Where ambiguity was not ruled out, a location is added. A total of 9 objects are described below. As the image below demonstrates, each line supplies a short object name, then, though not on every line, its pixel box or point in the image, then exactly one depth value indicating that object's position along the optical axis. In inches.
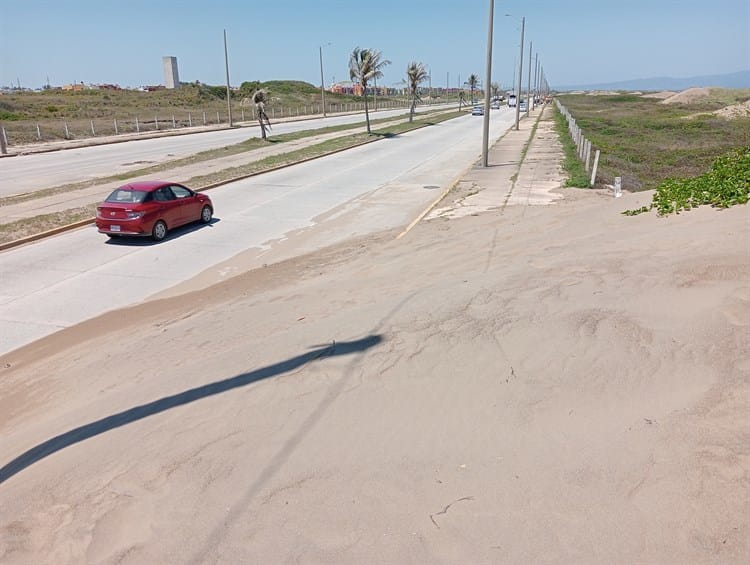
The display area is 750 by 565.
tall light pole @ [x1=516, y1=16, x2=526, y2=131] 2028.8
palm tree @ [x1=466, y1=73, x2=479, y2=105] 4361.0
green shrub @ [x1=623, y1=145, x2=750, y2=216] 464.8
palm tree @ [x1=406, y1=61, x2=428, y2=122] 2242.9
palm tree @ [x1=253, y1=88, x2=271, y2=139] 1587.1
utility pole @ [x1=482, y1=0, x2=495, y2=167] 964.6
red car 583.6
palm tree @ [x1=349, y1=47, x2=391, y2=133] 1835.6
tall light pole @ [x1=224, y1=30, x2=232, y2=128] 2032.5
